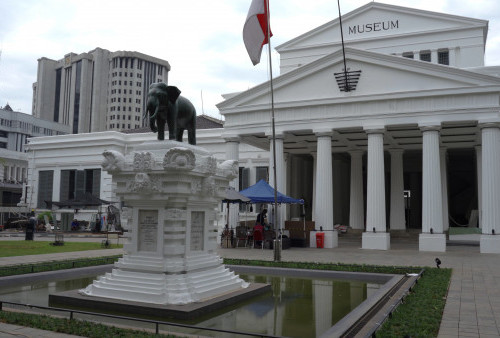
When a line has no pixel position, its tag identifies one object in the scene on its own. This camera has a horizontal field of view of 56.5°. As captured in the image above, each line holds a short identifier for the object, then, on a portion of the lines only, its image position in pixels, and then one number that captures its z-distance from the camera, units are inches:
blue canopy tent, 1016.2
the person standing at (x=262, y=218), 1080.3
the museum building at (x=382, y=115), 1013.2
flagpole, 725.3
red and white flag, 799.7
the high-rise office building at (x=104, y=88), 5098.4
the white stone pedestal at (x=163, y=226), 387.2
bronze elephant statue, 425.1
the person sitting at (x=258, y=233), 1024.2
